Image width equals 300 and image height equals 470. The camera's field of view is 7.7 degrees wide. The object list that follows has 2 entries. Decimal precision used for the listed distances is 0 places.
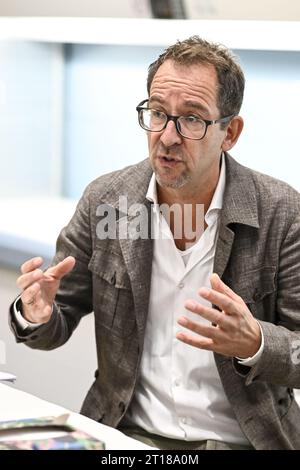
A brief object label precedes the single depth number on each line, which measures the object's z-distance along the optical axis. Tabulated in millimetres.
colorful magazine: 3076
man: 3475
